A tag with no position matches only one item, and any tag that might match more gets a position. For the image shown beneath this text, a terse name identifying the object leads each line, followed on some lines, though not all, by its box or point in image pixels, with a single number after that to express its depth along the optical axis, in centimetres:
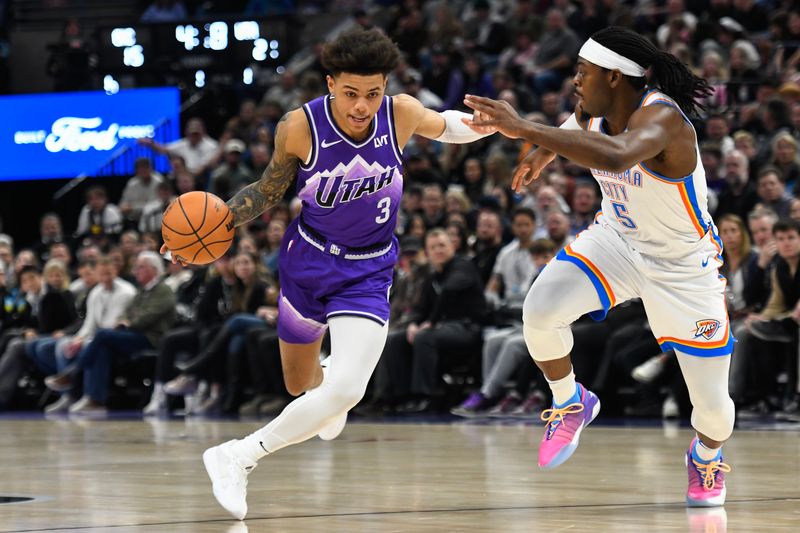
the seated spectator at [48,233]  1630
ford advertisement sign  1784
